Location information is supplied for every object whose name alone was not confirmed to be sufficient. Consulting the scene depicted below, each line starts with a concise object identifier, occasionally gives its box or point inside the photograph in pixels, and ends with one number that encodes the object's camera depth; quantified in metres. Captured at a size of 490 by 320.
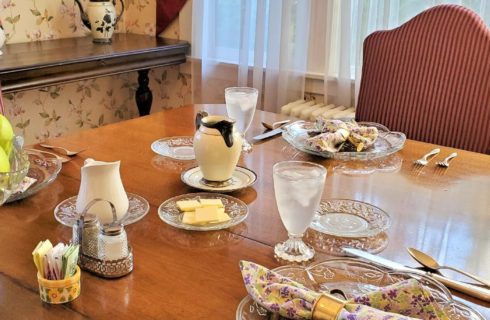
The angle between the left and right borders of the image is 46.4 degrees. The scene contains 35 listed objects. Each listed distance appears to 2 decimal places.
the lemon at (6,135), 1.05
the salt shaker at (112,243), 0.83
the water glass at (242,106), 1.44
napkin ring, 0.70
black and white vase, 2.80
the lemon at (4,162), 1.01
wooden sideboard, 2.21
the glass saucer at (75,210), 1.01
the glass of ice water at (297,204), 0.89
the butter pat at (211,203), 1.04
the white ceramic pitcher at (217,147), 1.18
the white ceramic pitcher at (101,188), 0.94
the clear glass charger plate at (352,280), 0.76
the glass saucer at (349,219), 1.00
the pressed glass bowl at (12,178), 0.99
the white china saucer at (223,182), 1.17
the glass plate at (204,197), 1.00
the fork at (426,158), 1.38
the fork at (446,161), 1.36
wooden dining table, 0.79
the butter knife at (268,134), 1.54
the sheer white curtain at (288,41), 2.43
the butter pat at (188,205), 1.05
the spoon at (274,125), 1.65
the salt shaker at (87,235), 0.85
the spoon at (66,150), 1.35
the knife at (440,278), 0.82
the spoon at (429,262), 0.86
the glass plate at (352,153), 1.40
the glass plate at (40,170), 1.11
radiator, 2.48
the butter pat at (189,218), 1.01
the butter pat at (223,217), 1.02
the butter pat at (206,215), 1.01
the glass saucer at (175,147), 1.37
